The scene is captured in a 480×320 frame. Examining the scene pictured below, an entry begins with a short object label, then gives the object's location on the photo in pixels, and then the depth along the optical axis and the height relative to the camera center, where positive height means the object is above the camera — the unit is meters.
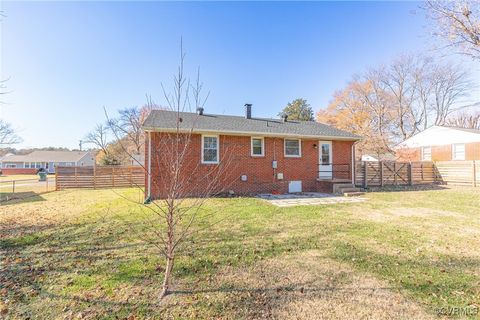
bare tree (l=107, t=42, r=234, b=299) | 2.80 -0.26
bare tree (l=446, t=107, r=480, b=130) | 32.72 +6.72
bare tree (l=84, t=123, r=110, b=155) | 38.56 +4.91
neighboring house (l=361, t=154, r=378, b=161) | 35.57 +1.25
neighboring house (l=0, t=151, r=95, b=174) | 46.94 +1.00
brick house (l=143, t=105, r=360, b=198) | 10.38 +0.70
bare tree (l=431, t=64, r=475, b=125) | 27.98 +10.33
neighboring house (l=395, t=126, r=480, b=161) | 19.14 +1.85
